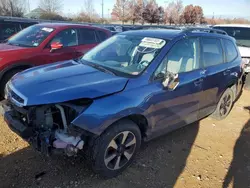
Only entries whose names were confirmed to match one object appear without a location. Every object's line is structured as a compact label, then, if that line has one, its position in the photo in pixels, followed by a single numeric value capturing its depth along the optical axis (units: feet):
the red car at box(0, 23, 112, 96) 12.88
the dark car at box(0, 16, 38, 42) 20.20
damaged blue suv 6.69
